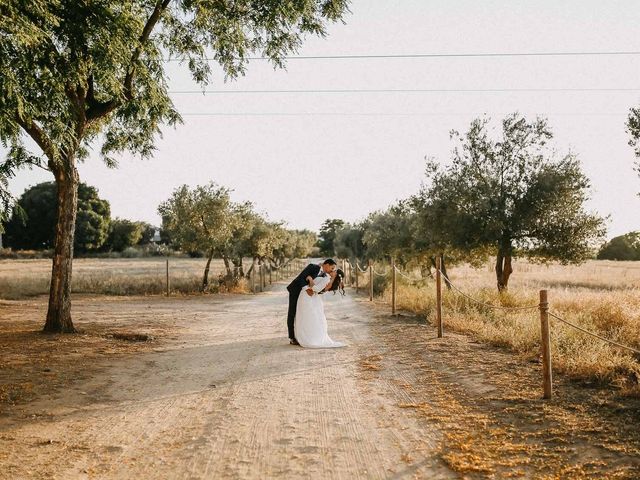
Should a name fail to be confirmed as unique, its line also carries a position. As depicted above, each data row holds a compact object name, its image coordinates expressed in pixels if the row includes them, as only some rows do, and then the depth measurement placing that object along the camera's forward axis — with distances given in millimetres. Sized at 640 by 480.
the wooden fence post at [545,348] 6488
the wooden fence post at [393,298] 16094
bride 10625
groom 10880
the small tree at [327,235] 111725
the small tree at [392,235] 28672
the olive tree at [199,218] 26766
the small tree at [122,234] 86438
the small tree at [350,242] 57125
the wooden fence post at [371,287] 21094
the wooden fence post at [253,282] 29828
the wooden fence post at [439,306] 11234
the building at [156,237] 116388
